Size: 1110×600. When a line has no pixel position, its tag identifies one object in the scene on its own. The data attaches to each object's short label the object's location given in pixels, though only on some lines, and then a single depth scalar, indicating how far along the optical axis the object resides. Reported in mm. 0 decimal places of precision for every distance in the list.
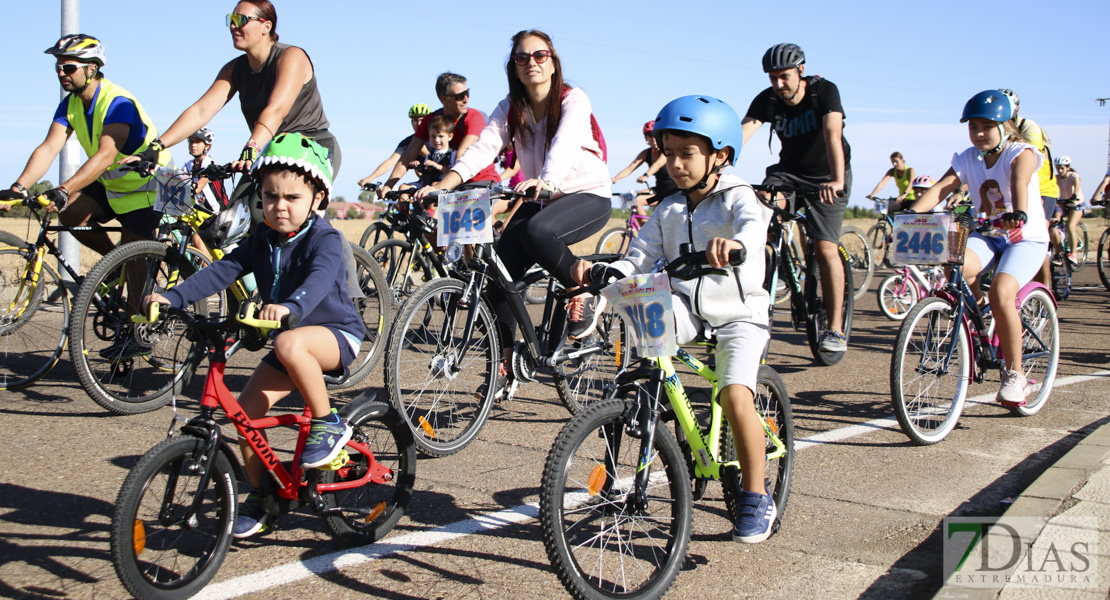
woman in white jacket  5047
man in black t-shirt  6711
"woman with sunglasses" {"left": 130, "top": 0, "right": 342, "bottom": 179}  5426
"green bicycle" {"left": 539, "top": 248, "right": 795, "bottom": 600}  2863
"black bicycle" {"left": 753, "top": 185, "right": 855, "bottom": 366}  6719
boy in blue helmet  3320
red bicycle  2773
